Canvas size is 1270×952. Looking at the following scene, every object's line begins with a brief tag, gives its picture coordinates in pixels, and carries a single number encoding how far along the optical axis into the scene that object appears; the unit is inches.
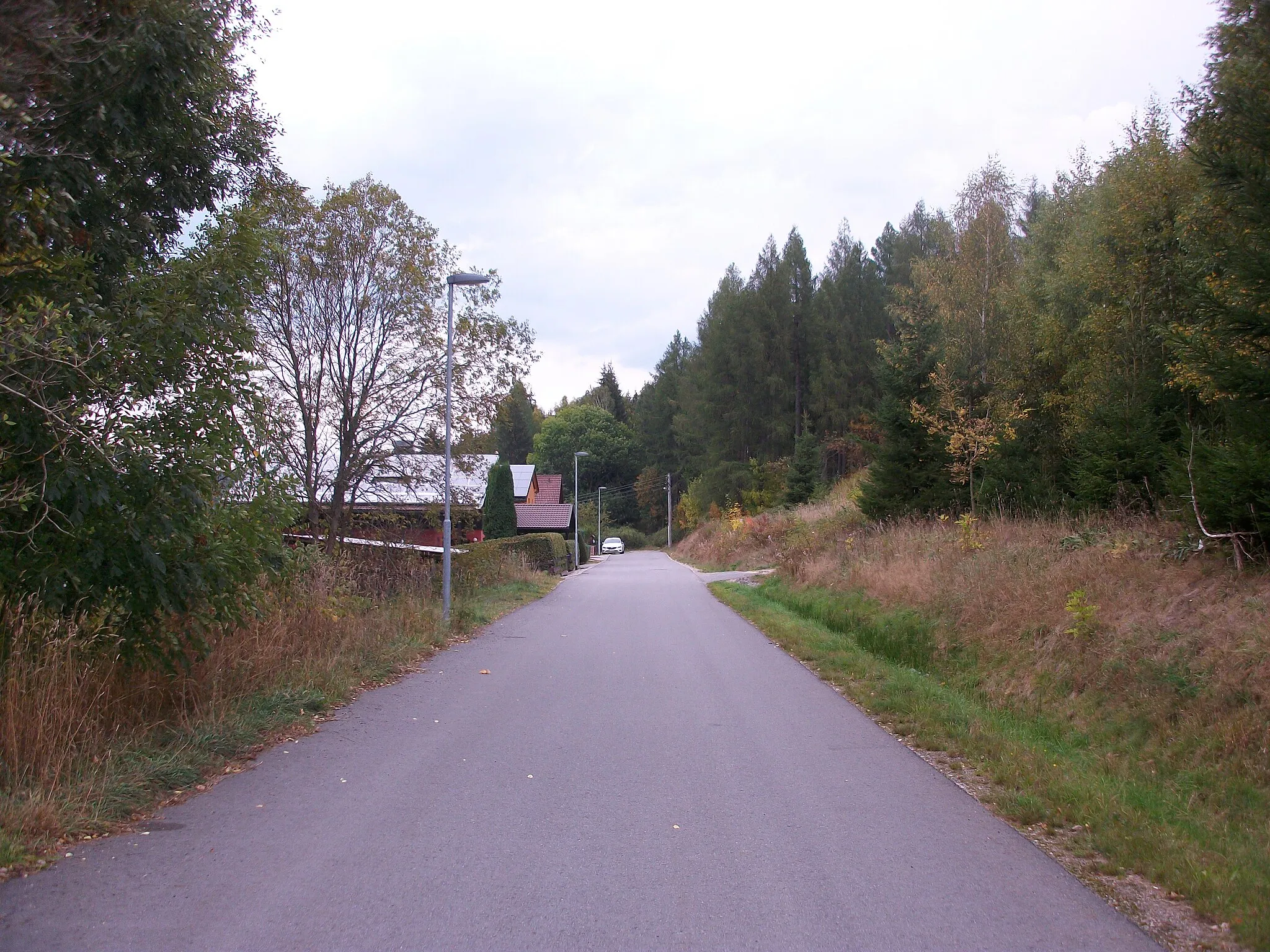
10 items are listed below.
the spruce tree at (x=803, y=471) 1947.6
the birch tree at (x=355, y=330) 718.5
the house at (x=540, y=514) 2484.0
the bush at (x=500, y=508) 1692.9
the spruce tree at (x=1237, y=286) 352.5
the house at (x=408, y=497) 764.6
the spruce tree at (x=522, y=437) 4717.0
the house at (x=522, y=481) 2573.8
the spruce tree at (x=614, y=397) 4682.6
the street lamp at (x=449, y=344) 634.8
